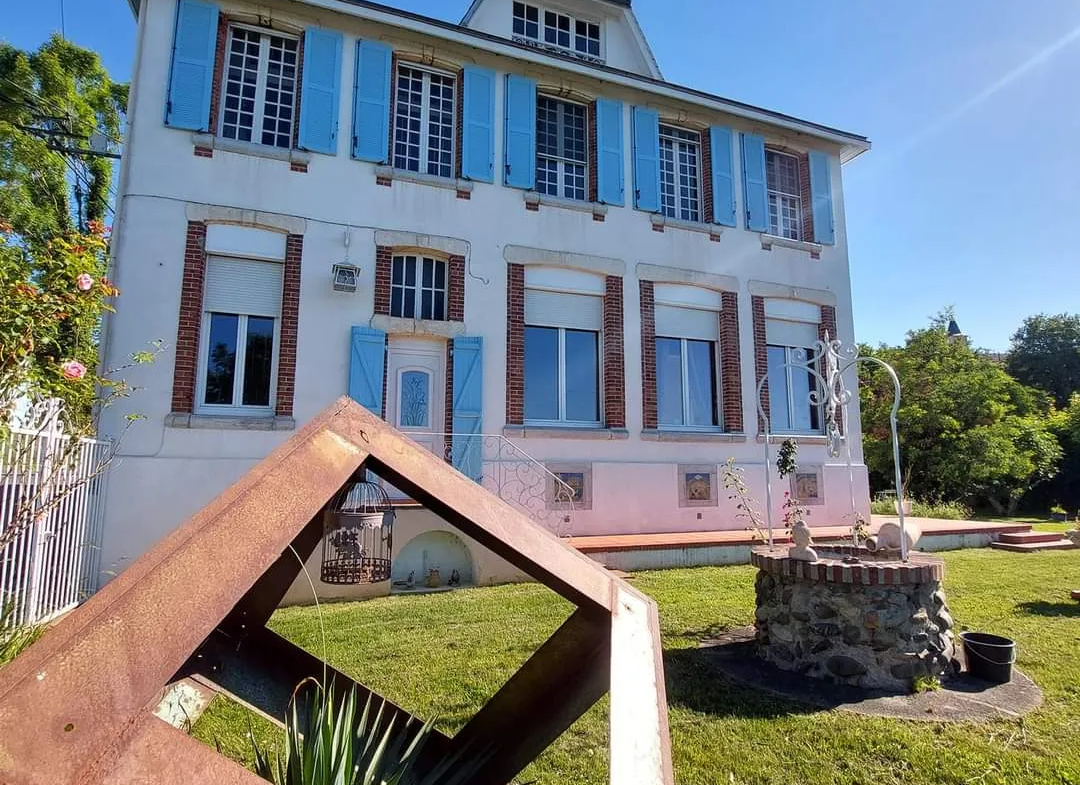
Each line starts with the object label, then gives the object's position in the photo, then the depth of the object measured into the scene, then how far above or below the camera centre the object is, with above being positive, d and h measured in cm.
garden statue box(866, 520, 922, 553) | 490 -52
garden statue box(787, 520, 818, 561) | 436 -52
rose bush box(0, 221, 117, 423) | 364 +106
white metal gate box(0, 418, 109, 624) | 430 -46
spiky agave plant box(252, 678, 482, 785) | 144 -74
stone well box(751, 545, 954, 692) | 404 -102
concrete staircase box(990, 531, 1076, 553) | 1035 -119
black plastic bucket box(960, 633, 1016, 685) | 407 -124
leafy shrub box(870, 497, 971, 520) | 1315 -80
